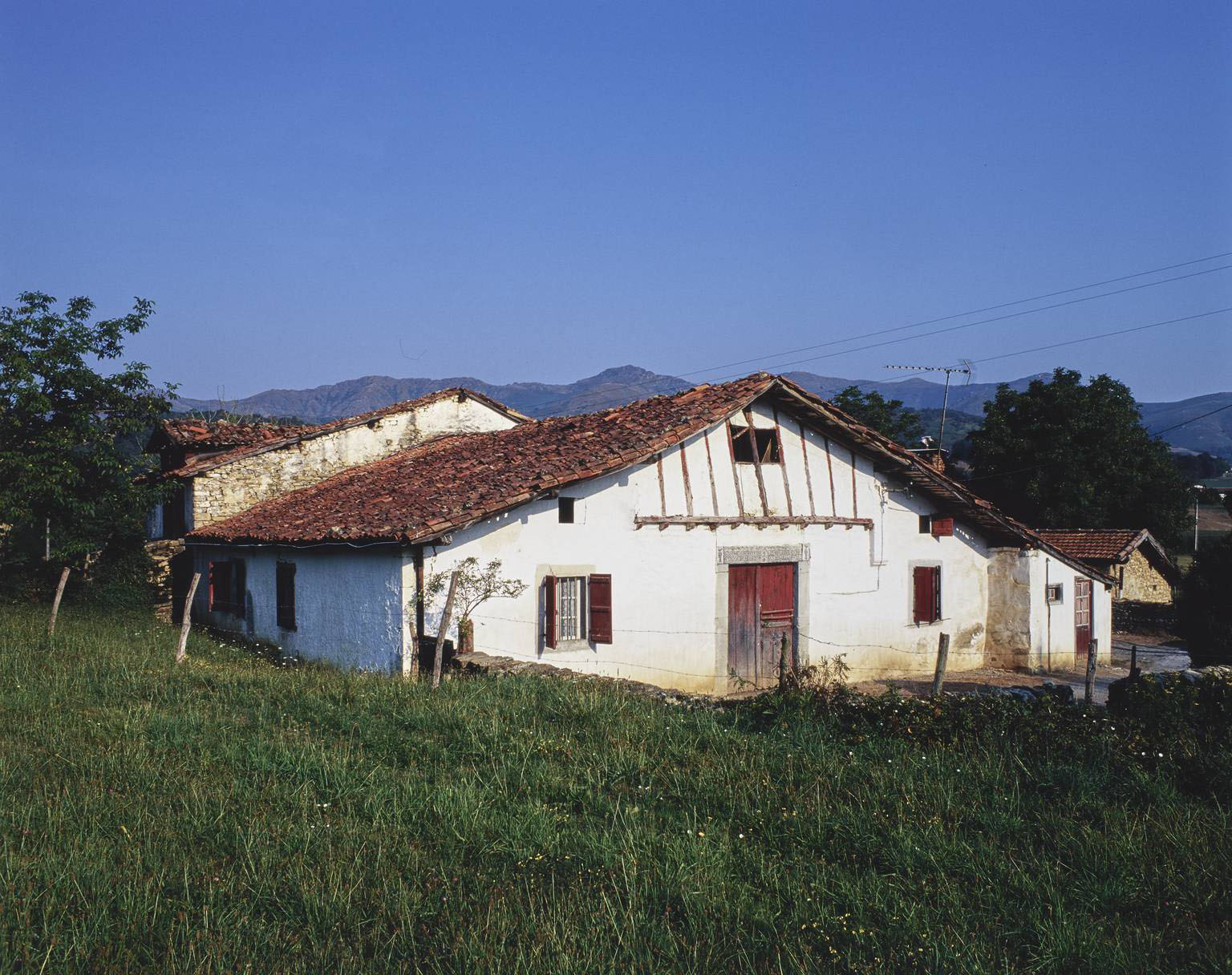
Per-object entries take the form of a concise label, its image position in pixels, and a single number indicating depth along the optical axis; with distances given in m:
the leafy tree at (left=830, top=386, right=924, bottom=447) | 49.06
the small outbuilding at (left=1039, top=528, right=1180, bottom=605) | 29.38
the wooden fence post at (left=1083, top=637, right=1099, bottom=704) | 10.84
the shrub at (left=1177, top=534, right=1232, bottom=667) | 19.98
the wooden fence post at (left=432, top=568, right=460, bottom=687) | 10.70
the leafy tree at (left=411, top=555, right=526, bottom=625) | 13.06
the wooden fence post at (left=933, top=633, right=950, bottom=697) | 10.85
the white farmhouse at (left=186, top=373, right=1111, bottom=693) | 13.88
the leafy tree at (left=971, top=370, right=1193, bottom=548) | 37.22
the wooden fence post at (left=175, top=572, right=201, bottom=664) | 13.11
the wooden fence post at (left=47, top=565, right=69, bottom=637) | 15.91
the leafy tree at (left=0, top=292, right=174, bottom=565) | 17.38
